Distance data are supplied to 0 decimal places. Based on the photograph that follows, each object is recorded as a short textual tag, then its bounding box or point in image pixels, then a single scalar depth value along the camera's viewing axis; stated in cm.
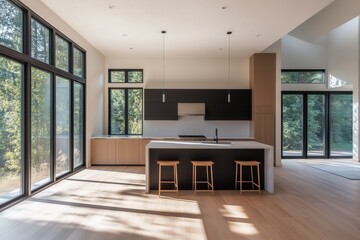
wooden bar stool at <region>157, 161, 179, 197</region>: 441
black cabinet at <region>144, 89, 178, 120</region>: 745
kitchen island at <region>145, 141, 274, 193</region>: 474
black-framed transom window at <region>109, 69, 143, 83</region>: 792
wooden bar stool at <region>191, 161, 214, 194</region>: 444
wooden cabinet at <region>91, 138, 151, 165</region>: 699
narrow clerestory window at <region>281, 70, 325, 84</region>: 848
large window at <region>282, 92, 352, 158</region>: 846
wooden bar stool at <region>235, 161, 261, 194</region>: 447
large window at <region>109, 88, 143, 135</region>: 791
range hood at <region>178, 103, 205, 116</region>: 757
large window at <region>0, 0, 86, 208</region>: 360
